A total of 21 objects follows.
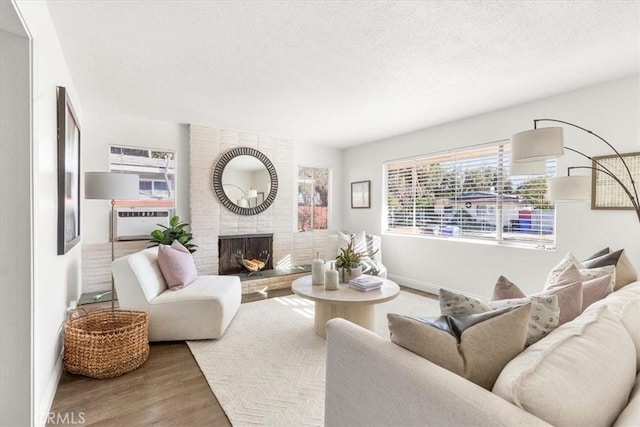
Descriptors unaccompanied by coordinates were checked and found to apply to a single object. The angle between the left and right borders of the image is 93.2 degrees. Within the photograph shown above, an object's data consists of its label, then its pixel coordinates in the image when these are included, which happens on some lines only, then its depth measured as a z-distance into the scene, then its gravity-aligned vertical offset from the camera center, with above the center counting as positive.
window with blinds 3.51 +0.19
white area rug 1.84 -1.20
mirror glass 4.72 +0.51
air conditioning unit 4.05 -0.13
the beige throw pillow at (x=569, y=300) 1.30 -0.38
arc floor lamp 1.78 +0.41
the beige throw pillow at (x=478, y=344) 0.96 -0.44
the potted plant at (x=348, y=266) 3.14 -0.57
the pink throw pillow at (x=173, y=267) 3.01 -0.56
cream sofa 0.75 -0.49
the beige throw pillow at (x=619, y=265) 1.95 -0.36
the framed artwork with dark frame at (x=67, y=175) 2.15 +0.29
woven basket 2.16 -1.02
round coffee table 2.59 -0.76
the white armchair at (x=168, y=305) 2.70 -0.84
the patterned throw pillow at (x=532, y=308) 1.11 -0.37
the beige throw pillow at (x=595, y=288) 1.62 -0.41
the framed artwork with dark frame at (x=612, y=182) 2.74 +0.28
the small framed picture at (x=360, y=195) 5.61 +0.33
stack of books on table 2.85 -0.69
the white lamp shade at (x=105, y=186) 2.87 +0.25
